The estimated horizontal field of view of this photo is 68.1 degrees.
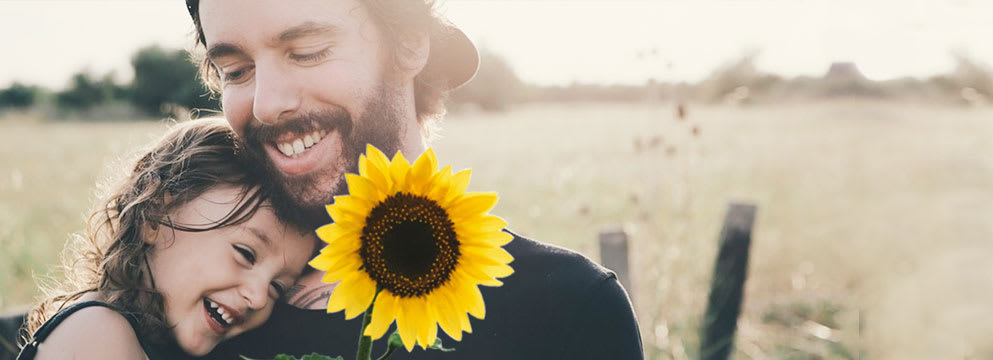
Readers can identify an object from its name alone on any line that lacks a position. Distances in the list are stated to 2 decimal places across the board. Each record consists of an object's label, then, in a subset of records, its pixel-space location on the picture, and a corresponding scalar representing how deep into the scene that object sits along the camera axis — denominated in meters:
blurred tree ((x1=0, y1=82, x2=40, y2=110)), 26.19
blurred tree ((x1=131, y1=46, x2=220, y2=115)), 16.97
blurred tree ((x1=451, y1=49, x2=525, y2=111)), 29.72
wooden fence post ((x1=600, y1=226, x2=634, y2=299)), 3.16
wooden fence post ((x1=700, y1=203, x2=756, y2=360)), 3.87
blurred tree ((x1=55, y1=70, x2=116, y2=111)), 21.48
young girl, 1.44
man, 1.42
